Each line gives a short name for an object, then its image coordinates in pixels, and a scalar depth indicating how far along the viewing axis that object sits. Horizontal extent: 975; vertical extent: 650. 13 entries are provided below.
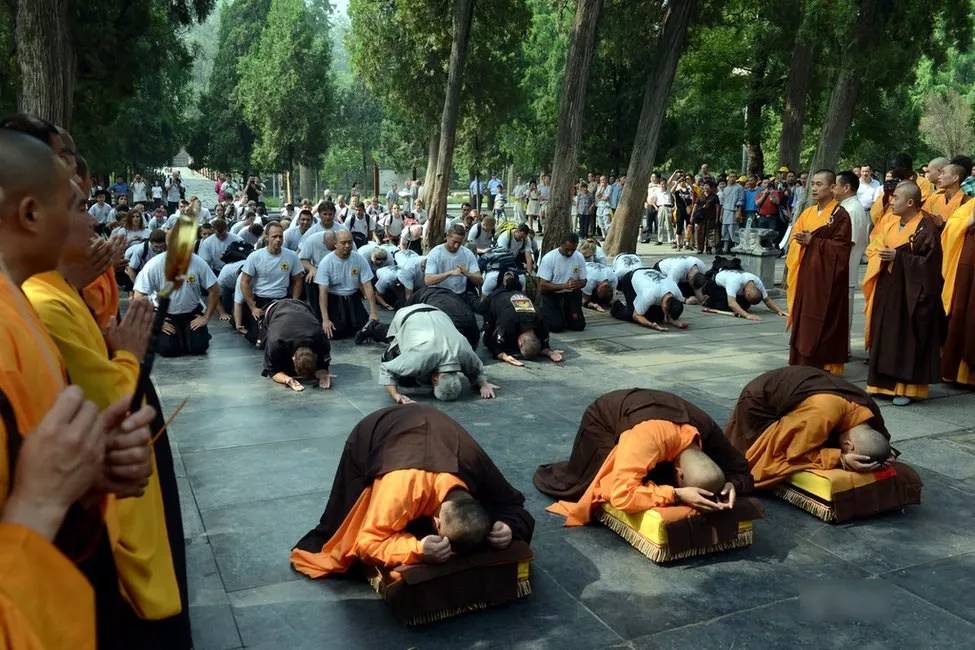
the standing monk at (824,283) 8.27
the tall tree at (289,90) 32.91
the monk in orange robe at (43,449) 1.47
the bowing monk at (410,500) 3.94
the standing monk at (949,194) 8.55
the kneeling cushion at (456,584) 3.87
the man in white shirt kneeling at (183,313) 9.39
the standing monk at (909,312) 7.69
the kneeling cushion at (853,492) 5.11
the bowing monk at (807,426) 5.18
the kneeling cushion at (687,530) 4.54
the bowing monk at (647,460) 4.62
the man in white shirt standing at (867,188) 17.22
